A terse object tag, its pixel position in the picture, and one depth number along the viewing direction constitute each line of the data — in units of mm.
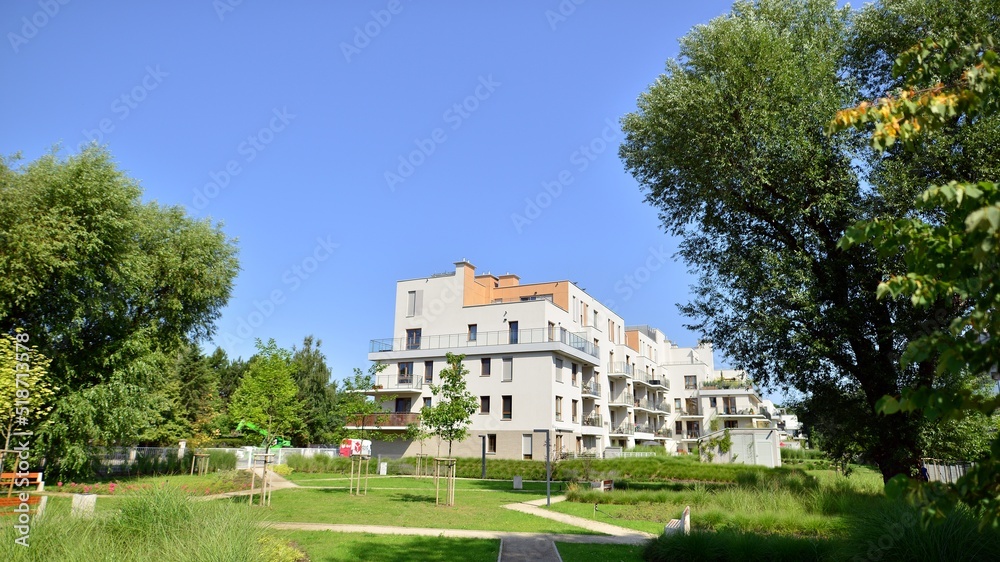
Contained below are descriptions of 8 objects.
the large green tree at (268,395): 17406
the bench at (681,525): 10242
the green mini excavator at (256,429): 17416
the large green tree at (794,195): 15094
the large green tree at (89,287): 20078
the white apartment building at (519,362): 41562
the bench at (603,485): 21456
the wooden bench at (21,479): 15523
